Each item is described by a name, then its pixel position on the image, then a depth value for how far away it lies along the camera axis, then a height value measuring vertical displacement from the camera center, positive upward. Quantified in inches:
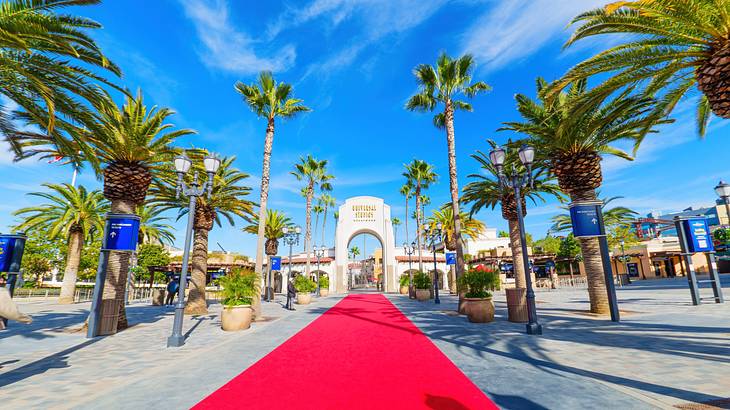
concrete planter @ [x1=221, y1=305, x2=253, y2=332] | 411.2 -61.3
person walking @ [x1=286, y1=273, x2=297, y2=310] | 707.7 -56.3
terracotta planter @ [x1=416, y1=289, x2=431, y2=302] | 865.5 -74.9
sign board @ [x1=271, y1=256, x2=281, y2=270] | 1038.8 +27.3
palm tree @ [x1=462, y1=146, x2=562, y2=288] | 673.0 +169.9
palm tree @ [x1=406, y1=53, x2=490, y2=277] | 607.8 +364.6
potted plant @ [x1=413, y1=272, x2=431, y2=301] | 867.4 -51.1
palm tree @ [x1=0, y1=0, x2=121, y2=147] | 258.6 +193.9
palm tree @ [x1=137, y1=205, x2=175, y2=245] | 1146.7 +170.5
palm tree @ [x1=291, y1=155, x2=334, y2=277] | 1464.1 +449.6
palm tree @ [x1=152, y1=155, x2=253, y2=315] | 605.0 +143.7
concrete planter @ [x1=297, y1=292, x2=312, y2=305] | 879.1 -78.7
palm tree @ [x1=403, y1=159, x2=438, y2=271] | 1422.2 +426.8
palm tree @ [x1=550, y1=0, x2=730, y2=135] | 258.5 +202.2
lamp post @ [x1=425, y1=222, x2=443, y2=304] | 748.6 -43.4
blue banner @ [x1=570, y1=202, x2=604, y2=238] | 439.5 +63.3
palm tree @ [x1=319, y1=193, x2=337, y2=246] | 2396.9 +534.7
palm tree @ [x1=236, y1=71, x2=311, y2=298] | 614.9 +336.1
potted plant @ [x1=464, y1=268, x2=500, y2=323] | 422.6 -38.2
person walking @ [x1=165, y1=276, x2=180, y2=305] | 807.7 -46.4
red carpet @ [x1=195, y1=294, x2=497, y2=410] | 158.9 -68.5
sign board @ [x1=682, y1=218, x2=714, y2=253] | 551.9 +51.1
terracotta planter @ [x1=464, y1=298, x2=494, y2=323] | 422.3 -57.9
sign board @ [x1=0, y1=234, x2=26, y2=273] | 466.6 +34.4
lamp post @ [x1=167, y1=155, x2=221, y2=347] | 318.3 +75.2
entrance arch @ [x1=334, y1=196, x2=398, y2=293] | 1634.7 +213.9
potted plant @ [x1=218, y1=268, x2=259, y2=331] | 412.5 -37.7
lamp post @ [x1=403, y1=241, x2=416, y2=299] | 952.0 -73.8
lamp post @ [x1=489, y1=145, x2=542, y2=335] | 331.0 +98.6
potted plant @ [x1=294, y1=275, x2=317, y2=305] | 880.3 -54.3
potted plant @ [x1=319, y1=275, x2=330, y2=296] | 1326.3 -70.0
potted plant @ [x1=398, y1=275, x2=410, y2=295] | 1279.5 -65.3
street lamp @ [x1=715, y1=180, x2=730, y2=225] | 479.7 +110.0
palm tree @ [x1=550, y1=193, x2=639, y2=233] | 1382.6 +217.0
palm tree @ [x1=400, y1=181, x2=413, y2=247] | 1907.0 +470.5
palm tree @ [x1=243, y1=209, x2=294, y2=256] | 1184.8 +156.2
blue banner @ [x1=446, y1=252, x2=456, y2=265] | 1107.3 +32.4
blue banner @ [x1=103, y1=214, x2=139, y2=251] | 412.2 +52.6
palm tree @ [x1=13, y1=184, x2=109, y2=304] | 920.3 +167.9
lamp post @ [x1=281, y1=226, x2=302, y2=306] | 857.9 +104.8
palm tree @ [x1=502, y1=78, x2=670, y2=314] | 445.1 +185.9
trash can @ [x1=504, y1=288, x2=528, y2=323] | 418.6 -52.3
